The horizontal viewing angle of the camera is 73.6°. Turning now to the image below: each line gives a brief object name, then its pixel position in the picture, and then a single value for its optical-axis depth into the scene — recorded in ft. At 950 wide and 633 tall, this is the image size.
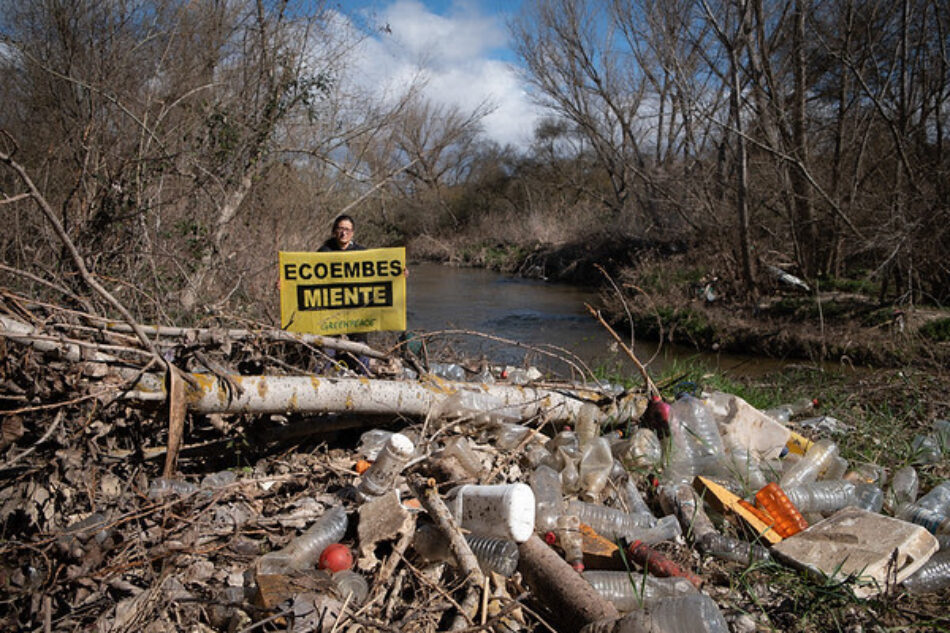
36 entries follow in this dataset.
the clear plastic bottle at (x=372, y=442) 11.18
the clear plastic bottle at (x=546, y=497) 8.99
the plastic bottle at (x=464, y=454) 9.71
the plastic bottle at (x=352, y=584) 7.25
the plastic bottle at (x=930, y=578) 8.52
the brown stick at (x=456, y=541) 6.91
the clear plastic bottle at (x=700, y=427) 11.95
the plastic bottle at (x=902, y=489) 10.95
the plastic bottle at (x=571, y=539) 8.18
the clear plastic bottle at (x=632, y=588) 7.50
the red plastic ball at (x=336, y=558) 7.60
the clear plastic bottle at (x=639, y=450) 11.44
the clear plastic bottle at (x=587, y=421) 12.59
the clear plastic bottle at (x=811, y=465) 11.28
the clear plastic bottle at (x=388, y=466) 9.05
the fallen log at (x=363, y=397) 10.07
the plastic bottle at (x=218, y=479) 10.05
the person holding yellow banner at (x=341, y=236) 17.79
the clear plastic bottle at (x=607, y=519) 9.37
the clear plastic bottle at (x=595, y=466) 10.25
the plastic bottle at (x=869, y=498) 10.71
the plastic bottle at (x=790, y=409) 15.17
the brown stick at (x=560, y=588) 6.67
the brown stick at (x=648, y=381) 12.94
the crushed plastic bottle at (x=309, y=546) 7.69
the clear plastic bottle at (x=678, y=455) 11.39
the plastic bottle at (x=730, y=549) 8.72
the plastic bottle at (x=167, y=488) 8.87
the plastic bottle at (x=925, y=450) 12.80
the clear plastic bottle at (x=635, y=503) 9.64
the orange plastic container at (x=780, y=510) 9.63
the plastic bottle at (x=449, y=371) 16.84
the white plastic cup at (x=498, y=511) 7.79
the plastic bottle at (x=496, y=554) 7.76
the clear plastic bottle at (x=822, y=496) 10.46
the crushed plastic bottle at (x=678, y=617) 6.27
